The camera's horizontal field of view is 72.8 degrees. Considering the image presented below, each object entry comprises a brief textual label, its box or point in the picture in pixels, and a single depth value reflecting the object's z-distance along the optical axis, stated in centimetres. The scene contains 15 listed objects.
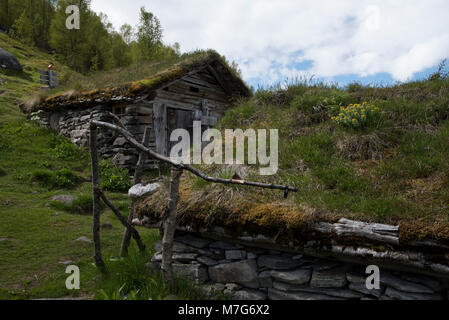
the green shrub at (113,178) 828
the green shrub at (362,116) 499
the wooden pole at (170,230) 330
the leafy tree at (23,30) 3203
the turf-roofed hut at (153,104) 962
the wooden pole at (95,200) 399
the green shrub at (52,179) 788
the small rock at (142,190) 425
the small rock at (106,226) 601
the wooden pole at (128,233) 447
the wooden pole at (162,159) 320
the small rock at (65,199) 688
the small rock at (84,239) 522
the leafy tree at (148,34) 2438
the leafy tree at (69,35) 2767
